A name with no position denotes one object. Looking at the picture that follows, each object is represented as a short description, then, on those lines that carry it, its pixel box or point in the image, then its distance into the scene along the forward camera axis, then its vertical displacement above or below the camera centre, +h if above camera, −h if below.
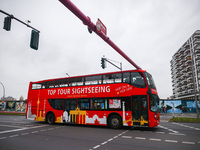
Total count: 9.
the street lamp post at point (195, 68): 66.44 +13.05
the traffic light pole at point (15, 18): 6.48 +3.54
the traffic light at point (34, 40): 6.45 +2.49
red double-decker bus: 9.97 -0.26
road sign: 7.77 +3.79
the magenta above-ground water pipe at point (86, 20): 6.17 +3.57
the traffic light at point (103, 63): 13.46 +3.02
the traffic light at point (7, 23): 6.28 +3.12
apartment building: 66.82 +14.61
